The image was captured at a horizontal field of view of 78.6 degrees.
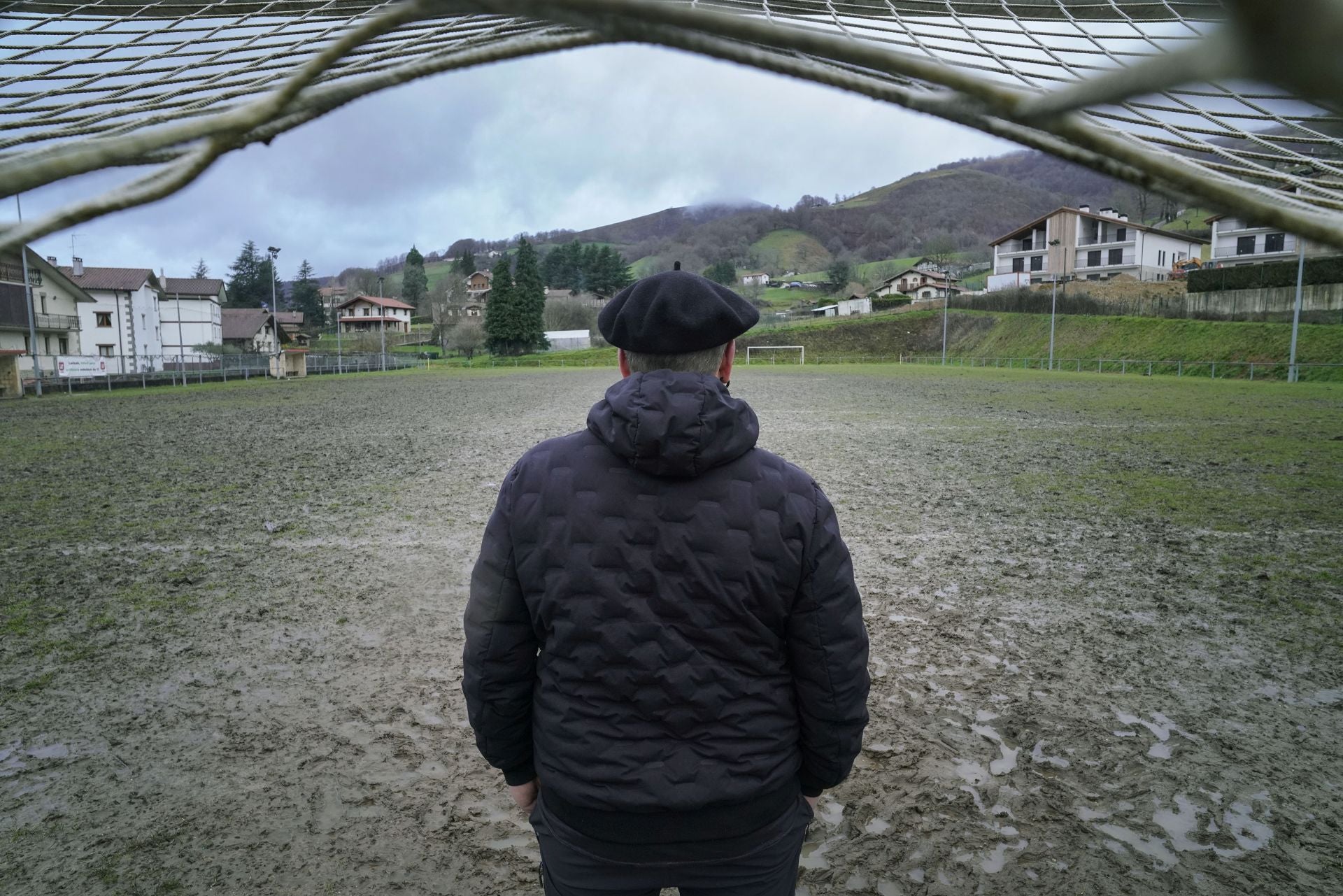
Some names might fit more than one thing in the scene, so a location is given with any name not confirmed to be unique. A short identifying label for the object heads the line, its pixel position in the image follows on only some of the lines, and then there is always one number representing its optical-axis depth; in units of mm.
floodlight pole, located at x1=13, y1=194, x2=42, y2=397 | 23984
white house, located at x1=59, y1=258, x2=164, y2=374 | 43750
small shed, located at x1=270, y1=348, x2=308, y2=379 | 39031
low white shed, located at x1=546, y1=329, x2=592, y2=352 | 75250
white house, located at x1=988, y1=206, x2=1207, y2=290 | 58344
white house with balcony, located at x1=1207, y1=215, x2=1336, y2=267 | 38088
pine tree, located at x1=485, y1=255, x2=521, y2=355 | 66000
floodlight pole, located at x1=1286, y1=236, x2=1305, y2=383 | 26262
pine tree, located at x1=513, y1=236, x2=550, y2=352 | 66688
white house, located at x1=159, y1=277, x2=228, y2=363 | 55812
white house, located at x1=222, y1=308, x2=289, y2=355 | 64000
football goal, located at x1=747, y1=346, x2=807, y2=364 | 58906
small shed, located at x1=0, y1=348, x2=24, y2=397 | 23844
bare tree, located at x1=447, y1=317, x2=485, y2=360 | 69688
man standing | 1650
